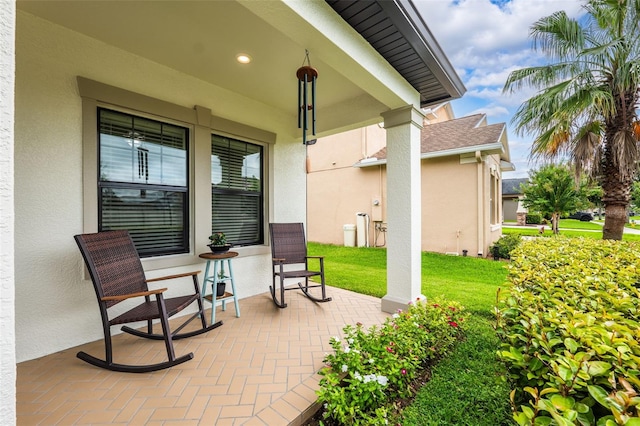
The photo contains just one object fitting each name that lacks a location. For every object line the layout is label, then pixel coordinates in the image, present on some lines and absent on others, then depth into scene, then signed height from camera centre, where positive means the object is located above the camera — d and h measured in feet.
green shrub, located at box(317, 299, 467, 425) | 5.37 -3.64
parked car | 89.61 -1.70
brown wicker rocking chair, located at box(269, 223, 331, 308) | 13.02 -1.66
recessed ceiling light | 9.59 +5.77
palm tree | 14.08 +6.82
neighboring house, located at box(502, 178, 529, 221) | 81.79 +2.49
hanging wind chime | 7.72 +4.30
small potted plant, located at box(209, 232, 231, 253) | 10.89 -1.27
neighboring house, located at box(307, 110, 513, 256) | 24.54 +3.06
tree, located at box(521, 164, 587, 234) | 34.30 +2.39
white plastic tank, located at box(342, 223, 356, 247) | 31.30 -2.65
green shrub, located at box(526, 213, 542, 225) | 61.99 -1.83
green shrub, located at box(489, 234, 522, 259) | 23.50 -3.15
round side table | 10.12 -2.71
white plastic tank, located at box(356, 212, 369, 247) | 30.76 -1.92
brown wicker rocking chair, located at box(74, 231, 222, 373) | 7.17 -2.22
